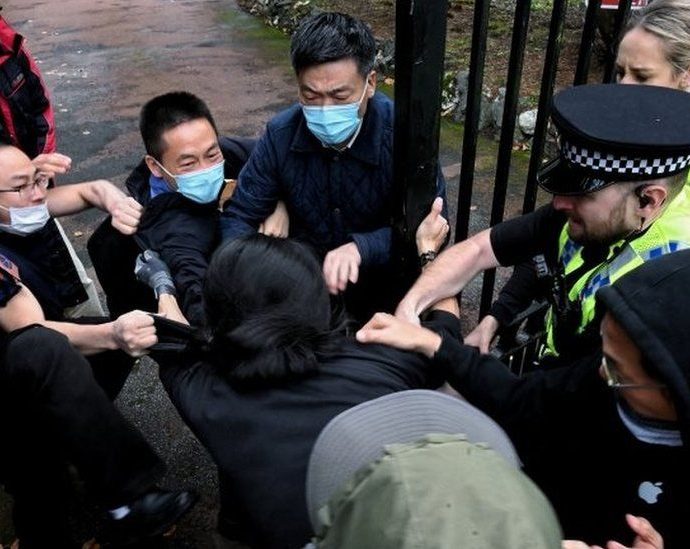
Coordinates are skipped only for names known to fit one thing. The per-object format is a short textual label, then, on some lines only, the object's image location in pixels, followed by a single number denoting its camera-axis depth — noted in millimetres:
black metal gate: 1619
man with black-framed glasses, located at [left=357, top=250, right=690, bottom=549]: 1262
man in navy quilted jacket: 2164
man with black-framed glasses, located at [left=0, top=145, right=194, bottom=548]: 2084
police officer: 1581
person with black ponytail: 1479
